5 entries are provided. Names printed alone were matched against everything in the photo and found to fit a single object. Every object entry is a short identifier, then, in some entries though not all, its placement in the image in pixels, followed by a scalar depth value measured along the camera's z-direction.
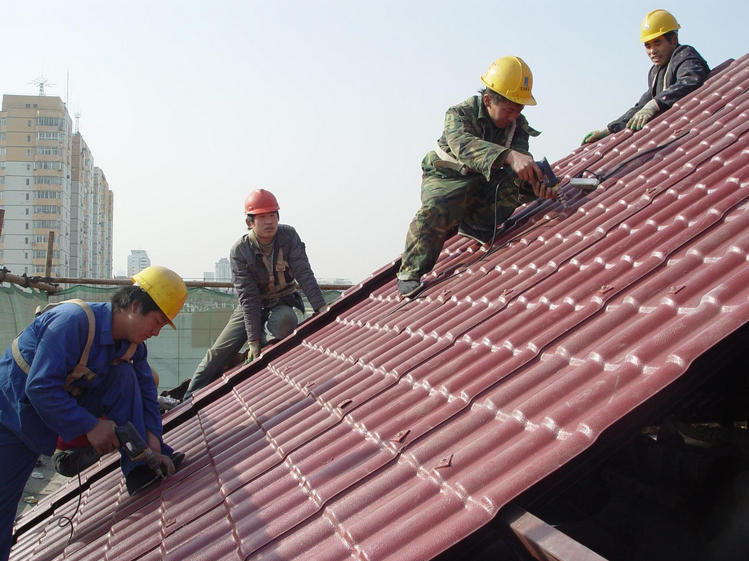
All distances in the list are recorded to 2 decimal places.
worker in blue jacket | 3.66
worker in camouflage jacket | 4.64
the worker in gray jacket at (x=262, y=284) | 6.76
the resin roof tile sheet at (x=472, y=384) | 2.03
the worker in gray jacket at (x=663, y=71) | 5.58
